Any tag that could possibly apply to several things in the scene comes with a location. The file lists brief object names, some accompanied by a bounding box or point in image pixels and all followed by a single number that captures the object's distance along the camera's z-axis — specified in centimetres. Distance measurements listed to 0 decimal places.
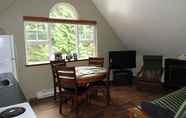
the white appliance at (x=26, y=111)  78
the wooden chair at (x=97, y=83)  263
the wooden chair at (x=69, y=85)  235
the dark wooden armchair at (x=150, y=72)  358
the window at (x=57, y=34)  306
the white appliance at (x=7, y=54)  202
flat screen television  398
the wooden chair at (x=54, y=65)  286
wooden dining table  243
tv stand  401
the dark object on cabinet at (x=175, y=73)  329
